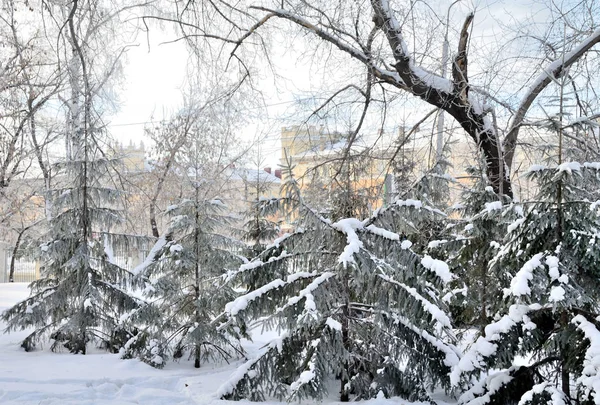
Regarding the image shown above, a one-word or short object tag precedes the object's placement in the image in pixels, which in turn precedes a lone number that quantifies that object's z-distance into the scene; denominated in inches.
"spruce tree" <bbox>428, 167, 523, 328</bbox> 320.2
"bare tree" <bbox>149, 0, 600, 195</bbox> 319.9
